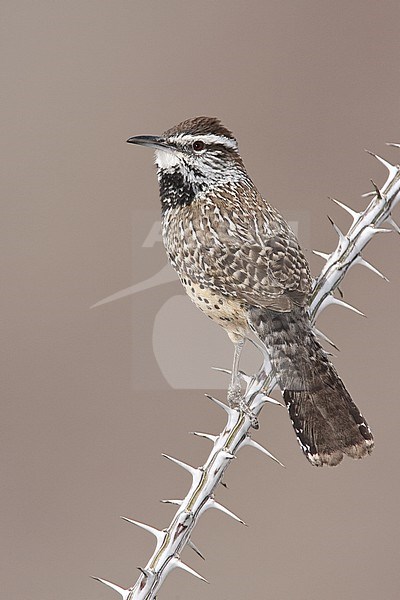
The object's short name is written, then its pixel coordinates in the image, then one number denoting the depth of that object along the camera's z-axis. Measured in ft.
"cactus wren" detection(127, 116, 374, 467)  15.36
